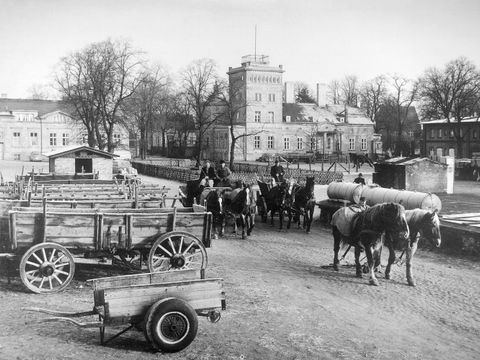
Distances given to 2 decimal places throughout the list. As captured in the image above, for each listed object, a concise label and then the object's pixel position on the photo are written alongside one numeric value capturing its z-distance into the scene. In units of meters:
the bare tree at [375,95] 92.69
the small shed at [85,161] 33.09
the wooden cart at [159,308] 7.36
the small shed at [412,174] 27.36
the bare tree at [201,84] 62.72
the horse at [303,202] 19.09
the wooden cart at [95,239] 9.96
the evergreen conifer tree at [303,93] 97.06
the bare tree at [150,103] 67.11
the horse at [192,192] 20.91
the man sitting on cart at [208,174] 21.32
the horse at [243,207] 17.61
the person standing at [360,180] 21.53
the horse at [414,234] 11.73
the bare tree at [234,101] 62.22
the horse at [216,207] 17.48
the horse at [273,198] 20.20
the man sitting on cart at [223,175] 21.56
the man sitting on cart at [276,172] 23.50
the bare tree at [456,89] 55.44
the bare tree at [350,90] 103.00
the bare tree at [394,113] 77.69
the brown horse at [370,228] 11.30
